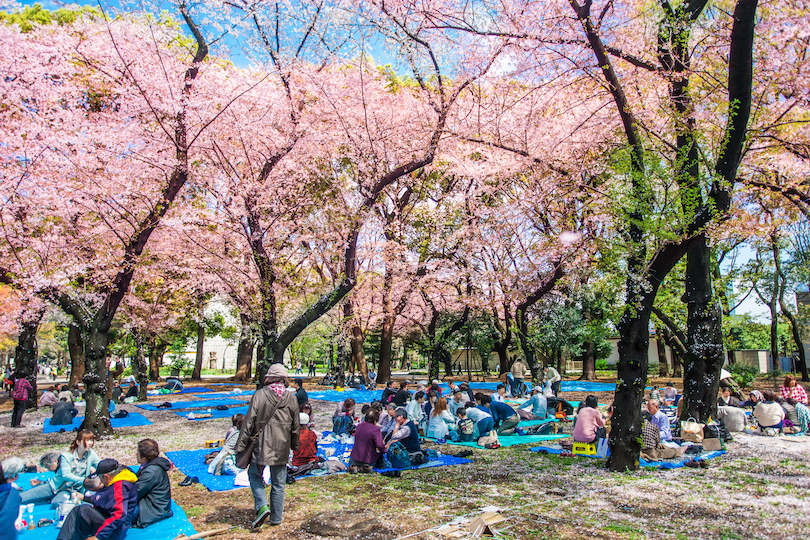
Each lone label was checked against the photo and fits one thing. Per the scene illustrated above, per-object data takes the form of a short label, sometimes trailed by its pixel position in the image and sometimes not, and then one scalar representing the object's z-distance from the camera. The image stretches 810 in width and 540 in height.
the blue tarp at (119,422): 12.38
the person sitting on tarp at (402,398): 13.43
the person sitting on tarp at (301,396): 12.76
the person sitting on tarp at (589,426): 8.92
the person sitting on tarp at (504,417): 11.52
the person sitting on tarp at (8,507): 3.48
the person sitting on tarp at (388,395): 14.06
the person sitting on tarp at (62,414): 12.55
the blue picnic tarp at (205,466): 7.08
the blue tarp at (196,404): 17.22
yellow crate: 8.85
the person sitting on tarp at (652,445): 8.11
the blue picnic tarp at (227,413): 15.29
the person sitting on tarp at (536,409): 13.33
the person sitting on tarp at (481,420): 10.48
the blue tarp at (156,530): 5.02
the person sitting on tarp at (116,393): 16.23
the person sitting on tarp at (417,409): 11.49
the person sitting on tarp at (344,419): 10.75
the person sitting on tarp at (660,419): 9.22
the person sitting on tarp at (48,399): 15.77
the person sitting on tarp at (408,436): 8.30
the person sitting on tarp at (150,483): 5.23
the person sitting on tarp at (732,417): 11.32
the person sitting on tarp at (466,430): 10.51
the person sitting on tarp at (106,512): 4.45
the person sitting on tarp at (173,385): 22.77
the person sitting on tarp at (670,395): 16.12
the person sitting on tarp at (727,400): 12.75
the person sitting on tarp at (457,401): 12.59
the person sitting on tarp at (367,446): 7.73
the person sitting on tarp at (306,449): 7.76
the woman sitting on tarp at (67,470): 5.87
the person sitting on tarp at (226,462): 7.29
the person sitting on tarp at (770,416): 10.94
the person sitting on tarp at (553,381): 20.30
